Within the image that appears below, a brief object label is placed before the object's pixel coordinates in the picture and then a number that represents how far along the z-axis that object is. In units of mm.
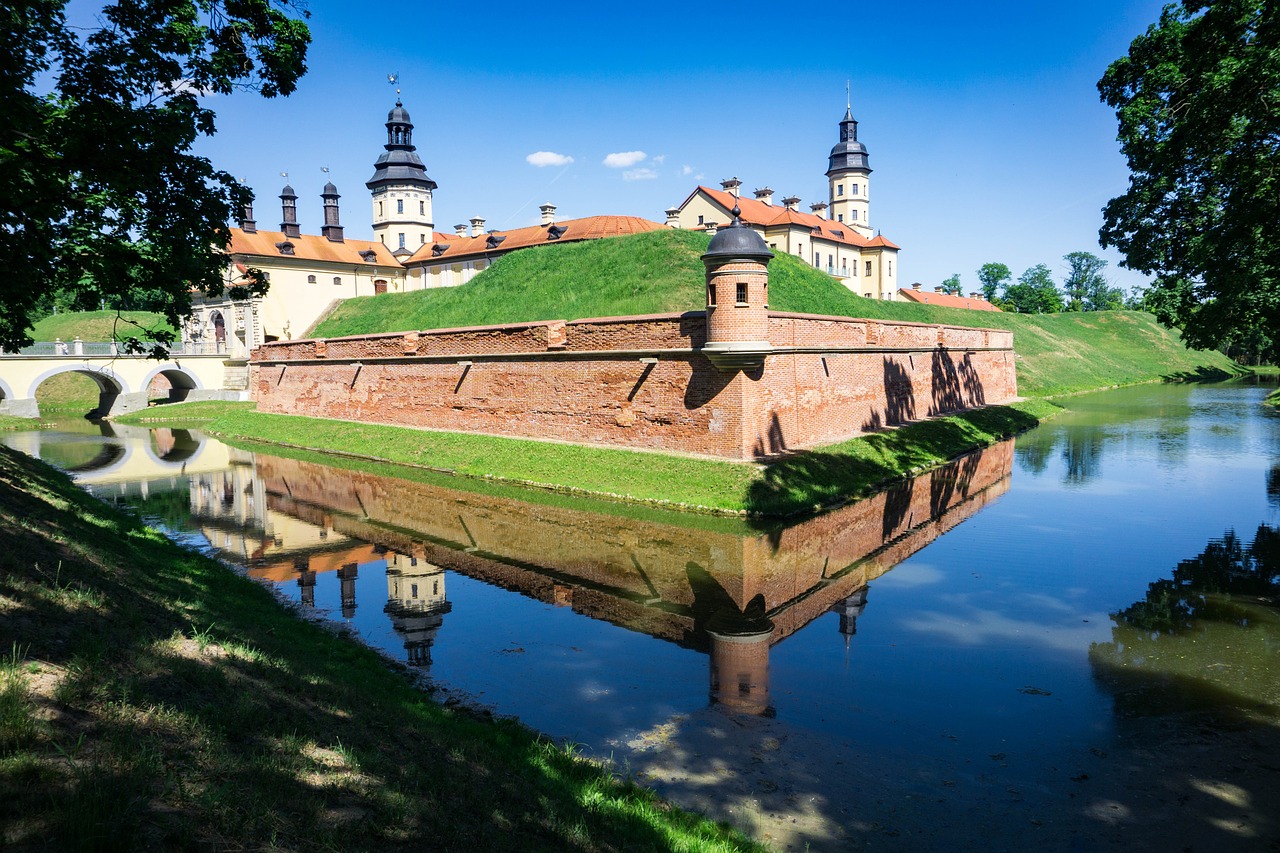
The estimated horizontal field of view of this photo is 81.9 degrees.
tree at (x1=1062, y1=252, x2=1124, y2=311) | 109250
